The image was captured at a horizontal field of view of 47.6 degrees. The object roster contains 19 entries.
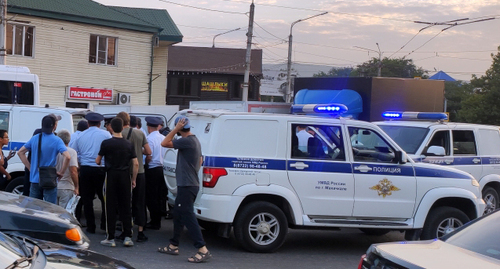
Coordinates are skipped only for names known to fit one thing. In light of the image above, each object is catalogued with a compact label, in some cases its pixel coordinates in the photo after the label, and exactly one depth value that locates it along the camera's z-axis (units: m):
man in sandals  7.59
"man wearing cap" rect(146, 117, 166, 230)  9.37
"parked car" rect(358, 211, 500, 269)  3.93
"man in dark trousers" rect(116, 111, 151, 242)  8.67
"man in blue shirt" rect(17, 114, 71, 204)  8.16
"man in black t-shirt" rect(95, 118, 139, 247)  7.98
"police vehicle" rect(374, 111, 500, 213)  11.54
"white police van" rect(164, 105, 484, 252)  8.02
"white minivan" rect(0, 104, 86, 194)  10.02
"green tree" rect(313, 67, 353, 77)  68.82
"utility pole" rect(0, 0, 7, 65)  21.77
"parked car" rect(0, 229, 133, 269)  3.53
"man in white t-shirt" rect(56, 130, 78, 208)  8.31
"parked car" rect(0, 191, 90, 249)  5.57
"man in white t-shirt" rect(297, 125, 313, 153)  8.36
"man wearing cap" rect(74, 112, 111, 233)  8.77
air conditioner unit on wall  28.91
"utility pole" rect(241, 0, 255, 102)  27.41
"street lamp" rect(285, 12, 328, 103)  34.24
